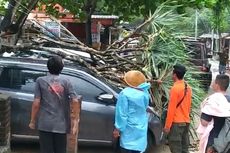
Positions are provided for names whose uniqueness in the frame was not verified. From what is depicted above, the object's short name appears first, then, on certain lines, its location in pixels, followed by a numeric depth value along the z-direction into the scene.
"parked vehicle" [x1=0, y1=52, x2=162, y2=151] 8.44
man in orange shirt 7.13
